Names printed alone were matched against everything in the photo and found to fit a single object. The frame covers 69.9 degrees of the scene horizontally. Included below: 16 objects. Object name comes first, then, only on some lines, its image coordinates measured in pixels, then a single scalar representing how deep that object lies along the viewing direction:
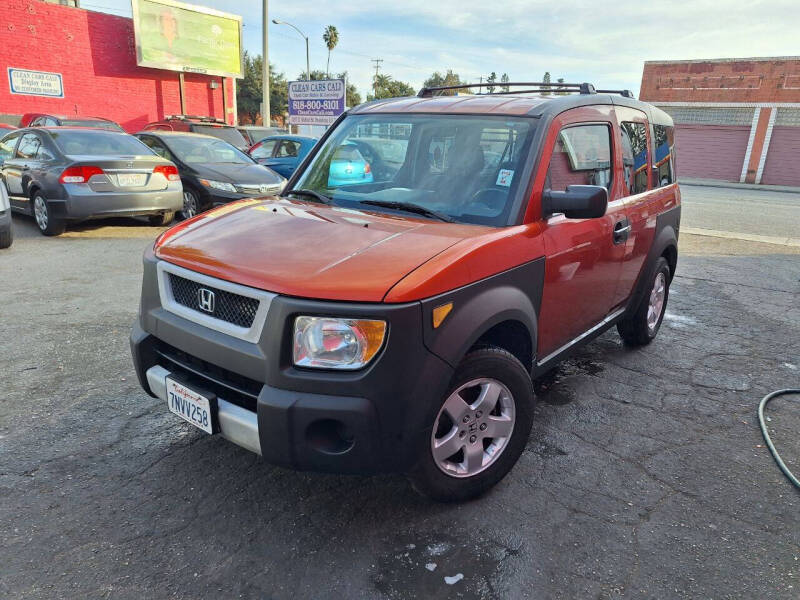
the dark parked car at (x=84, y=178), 7.70
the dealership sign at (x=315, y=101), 15.77
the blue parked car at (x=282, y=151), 11.84
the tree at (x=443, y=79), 98.50
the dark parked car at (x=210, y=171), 9.15
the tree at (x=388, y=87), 77.75
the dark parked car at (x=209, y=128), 13.88
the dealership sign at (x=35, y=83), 21.95
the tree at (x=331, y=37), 81.69
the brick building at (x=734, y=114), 28.88
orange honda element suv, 2.11
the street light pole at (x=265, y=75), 23.31
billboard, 24.72
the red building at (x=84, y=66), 21.89
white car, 6.91
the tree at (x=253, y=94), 48.56
